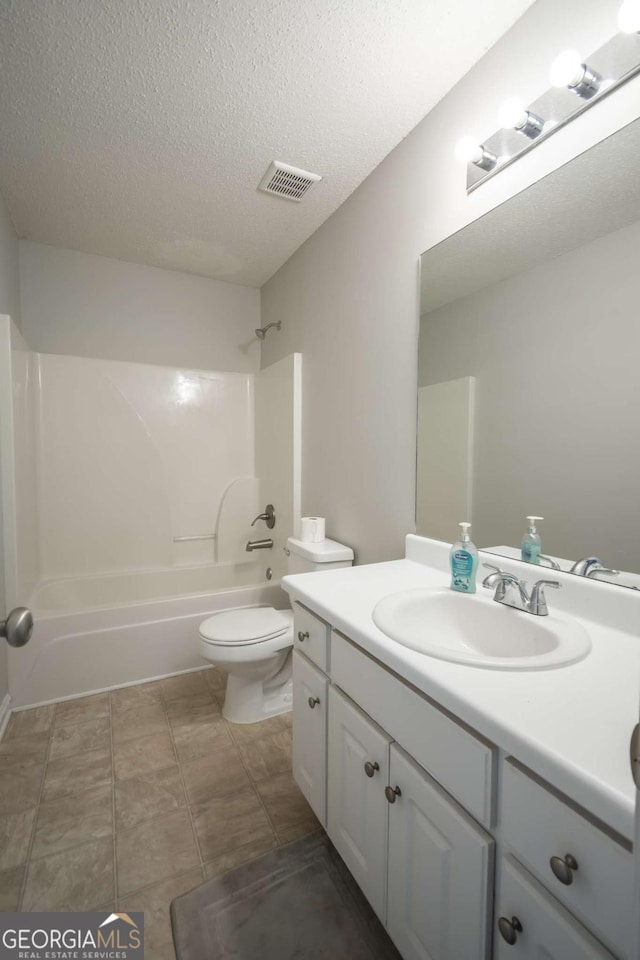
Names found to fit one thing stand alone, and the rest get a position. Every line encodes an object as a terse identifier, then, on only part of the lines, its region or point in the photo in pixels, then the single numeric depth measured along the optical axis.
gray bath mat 0.99
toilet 1.75
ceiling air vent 1.74
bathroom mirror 0.91
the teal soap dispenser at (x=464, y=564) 1.12
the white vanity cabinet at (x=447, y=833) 0.50
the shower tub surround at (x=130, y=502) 2.03
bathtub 1.98
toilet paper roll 1.98
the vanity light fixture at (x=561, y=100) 0.88
